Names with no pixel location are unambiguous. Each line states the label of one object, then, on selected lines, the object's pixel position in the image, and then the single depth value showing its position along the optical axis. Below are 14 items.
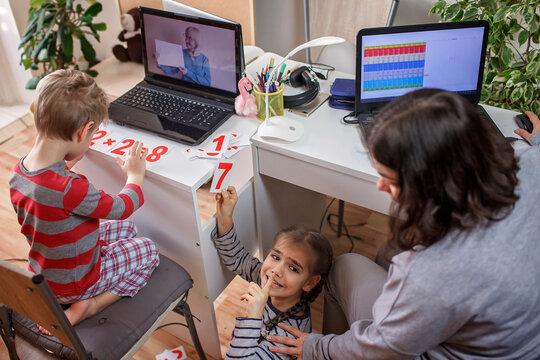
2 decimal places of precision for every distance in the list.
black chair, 0.99
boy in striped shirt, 1.13
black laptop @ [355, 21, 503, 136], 1.35
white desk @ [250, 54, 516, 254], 1.32
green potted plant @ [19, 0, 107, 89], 2.36
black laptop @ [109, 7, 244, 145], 1.46
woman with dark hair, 0.80
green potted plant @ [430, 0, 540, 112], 1.71
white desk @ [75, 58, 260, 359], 1.33
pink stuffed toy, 1.48
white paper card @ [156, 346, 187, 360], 1.71
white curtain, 2.64
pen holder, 1.47
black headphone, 1.53
